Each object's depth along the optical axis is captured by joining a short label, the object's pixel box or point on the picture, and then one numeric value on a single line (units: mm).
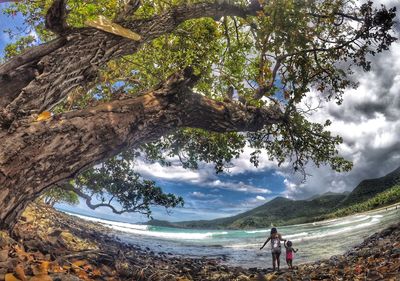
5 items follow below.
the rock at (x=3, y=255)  3327
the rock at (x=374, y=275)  4496
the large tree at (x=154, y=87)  4348
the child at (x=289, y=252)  10595
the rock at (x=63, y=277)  3320
